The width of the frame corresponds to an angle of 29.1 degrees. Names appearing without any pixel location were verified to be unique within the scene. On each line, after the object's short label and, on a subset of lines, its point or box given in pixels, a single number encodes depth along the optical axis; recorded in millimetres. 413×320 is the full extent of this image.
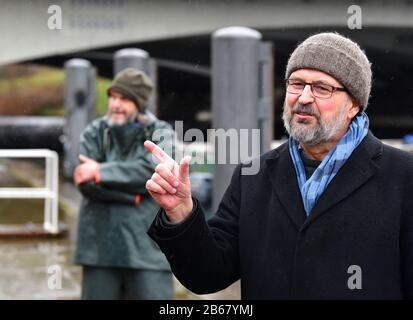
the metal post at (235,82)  6023
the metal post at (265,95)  6133
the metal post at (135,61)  11086
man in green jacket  4578
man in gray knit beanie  2342
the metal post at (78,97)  16891
